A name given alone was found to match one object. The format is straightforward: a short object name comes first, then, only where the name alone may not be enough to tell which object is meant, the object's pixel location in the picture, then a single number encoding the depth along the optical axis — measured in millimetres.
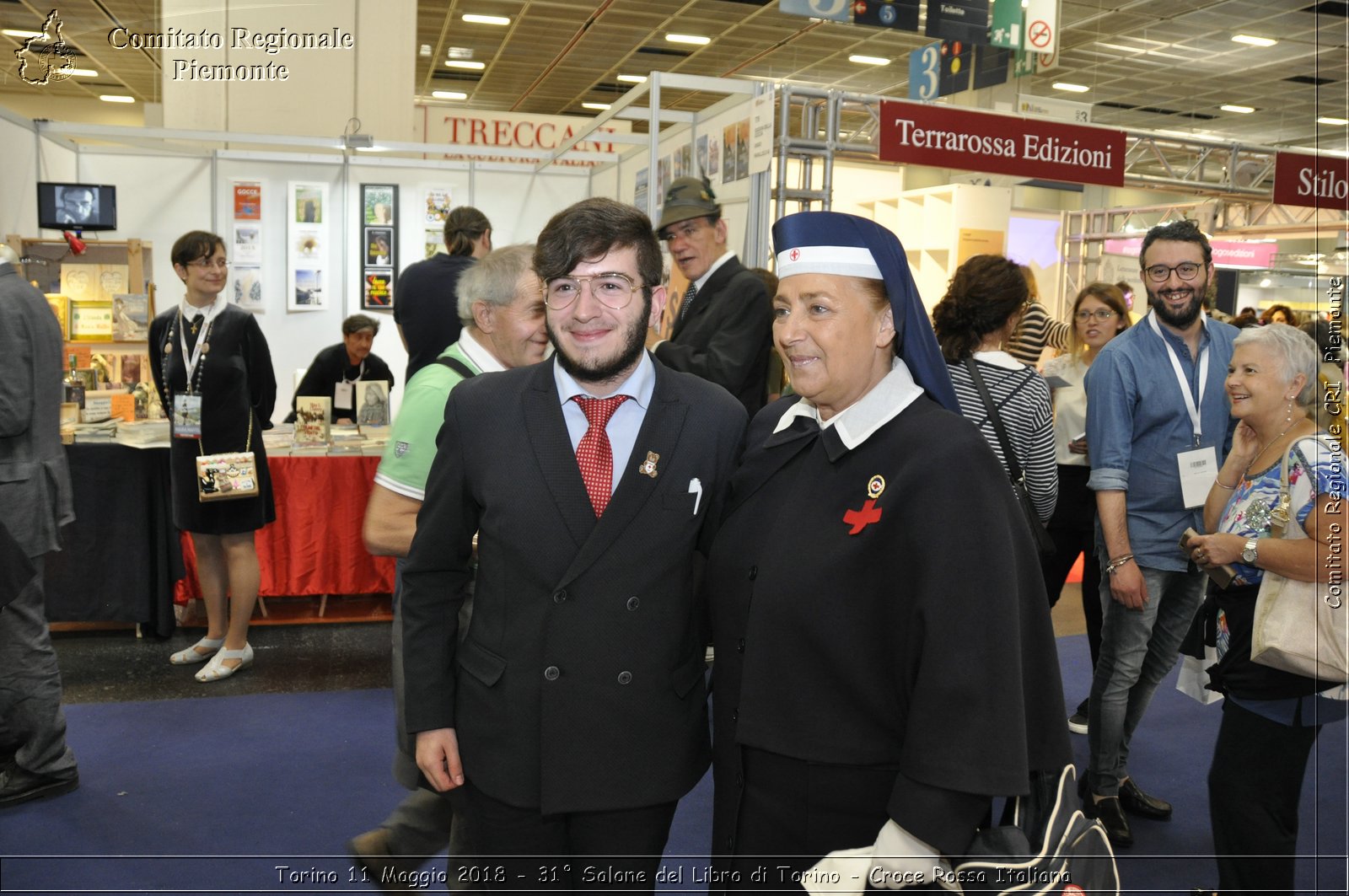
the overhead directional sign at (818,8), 6473
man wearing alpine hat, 3523
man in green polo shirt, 2131
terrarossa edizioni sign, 6035
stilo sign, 7695
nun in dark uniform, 1335
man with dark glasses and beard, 2910
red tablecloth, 4883
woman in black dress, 4109
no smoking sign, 7716
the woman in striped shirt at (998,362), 2900
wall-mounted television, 6148
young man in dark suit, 1590
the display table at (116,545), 4578
